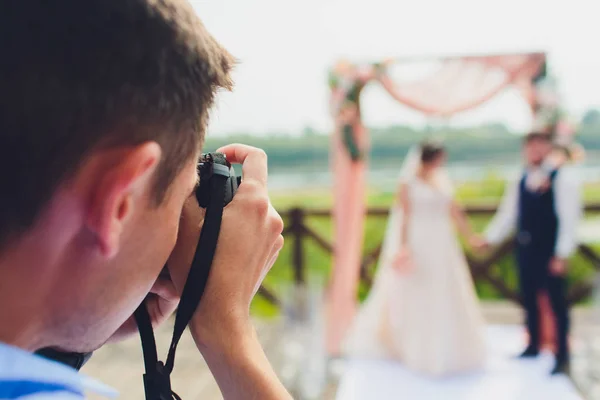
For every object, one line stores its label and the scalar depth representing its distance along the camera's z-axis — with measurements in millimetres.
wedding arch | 3041
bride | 2879
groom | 2676
